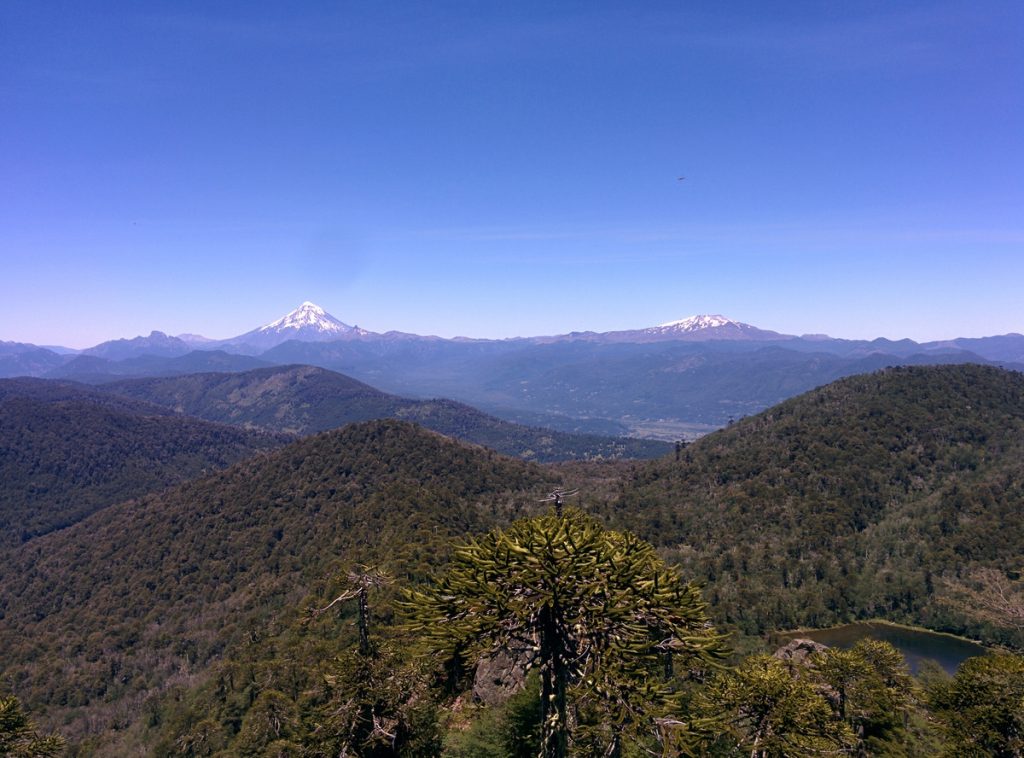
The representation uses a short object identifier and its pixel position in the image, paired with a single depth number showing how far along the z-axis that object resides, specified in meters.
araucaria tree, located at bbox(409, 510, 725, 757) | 14.55
